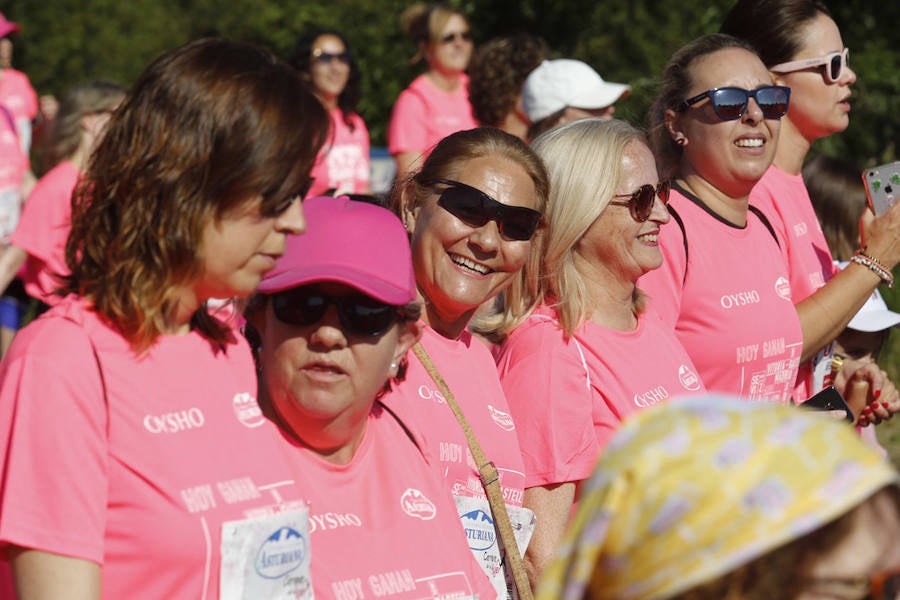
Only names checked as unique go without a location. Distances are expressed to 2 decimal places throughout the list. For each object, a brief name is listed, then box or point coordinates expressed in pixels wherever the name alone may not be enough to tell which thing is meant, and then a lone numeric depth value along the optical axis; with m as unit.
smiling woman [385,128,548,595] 6.43
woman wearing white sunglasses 8.96
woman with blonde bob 6.61
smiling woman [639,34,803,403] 7.90
